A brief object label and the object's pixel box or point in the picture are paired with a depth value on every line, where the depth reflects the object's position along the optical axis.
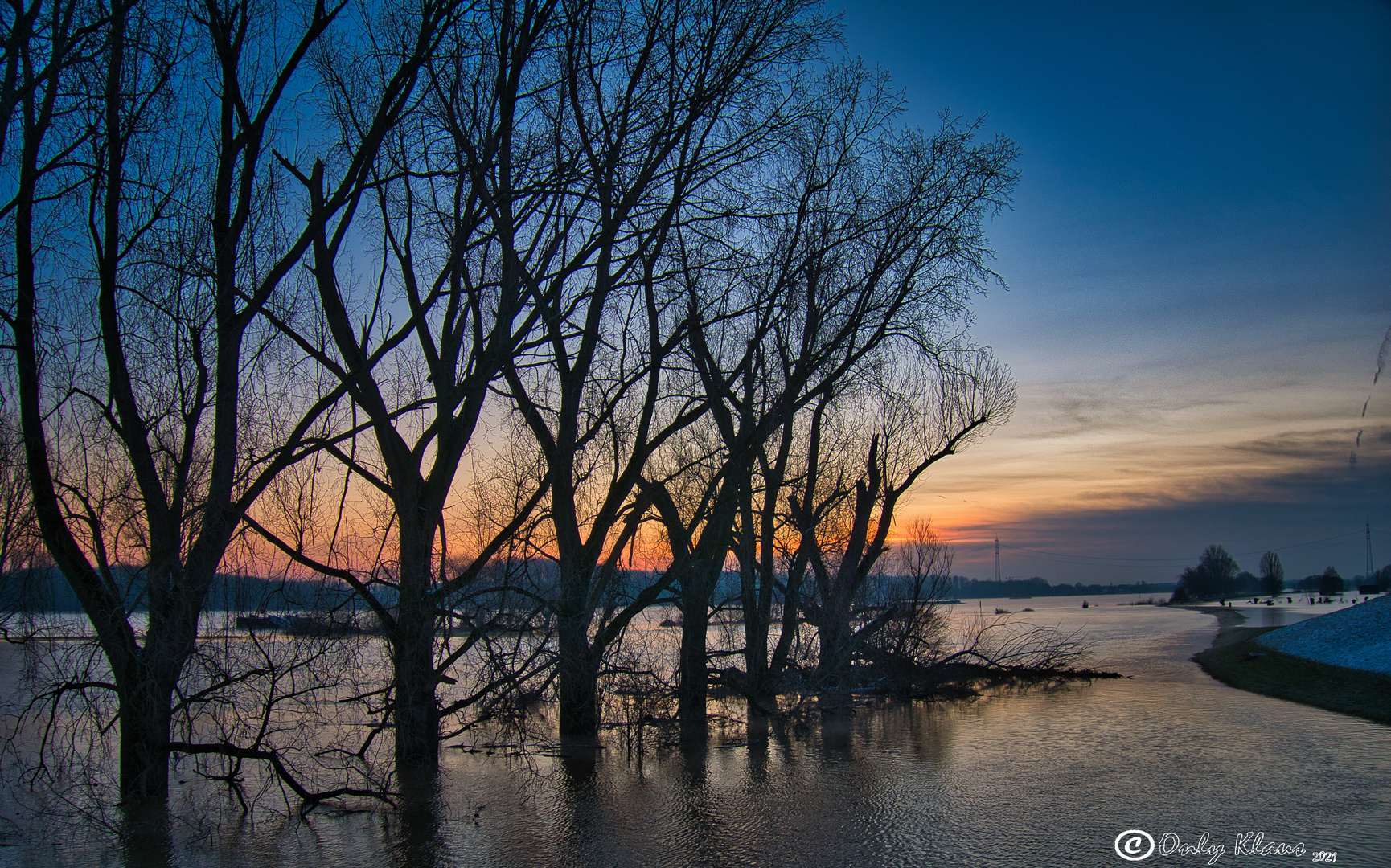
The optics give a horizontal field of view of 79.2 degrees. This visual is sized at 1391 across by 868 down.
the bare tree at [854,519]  18.72
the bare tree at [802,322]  15.41
